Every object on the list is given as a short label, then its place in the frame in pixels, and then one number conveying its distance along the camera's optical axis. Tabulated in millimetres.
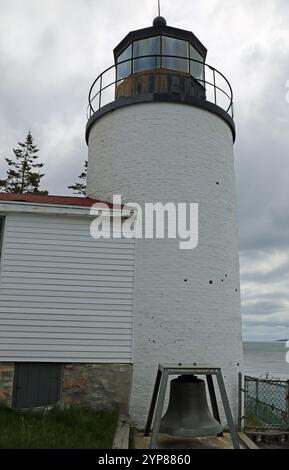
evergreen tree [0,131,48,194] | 26750
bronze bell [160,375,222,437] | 5422
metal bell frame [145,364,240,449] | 5371
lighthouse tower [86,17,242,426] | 8922
